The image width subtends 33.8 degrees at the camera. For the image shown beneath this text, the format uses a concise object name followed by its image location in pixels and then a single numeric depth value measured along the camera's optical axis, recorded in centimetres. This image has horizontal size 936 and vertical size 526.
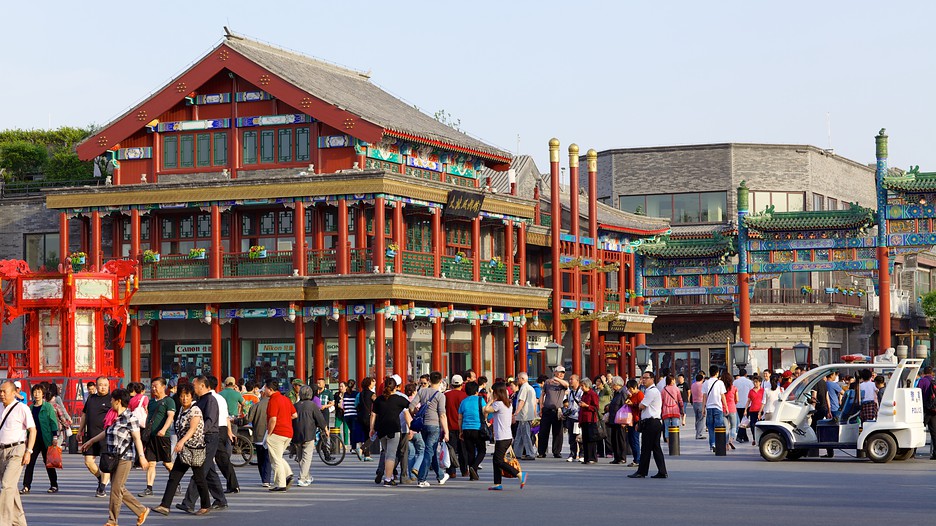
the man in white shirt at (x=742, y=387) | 3575
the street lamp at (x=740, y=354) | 4700
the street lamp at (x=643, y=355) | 4900
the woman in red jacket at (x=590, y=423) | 2923
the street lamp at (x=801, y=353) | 4969
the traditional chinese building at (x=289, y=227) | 4747
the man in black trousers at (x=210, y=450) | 1962
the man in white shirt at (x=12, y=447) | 1673
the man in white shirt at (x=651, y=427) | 2388
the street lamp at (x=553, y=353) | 4722
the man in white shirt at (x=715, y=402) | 3231
